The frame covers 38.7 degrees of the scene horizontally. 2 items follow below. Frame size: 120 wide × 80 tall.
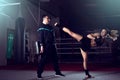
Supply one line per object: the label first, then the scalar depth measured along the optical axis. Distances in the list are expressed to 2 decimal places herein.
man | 3.66
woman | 3.77
